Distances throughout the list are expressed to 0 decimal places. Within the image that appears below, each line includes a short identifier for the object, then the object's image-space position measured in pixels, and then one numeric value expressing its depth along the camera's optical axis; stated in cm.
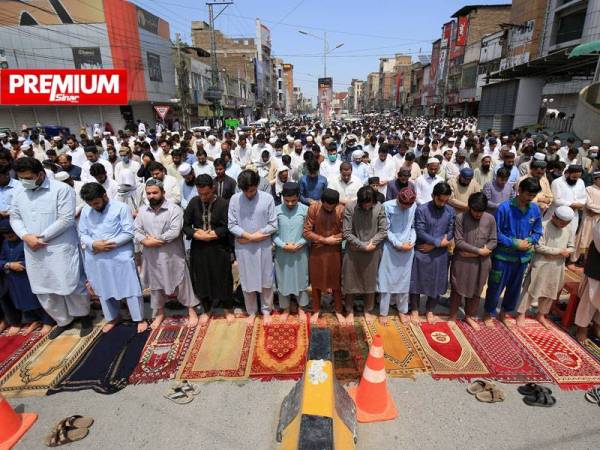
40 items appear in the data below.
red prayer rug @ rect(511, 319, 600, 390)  322
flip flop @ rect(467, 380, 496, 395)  307
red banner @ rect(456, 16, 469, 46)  4459
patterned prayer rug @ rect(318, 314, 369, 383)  335
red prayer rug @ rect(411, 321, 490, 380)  332
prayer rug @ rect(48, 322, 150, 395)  320
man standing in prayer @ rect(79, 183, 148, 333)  353
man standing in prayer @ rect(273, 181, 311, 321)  376
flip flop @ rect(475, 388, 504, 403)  298
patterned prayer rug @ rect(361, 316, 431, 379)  336
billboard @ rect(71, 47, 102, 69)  2278
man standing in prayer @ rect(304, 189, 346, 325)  372
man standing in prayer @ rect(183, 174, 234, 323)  373
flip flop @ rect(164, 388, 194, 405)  300
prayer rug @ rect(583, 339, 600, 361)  357
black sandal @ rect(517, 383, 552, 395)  302
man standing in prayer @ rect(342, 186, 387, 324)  367
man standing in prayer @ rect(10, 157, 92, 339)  349
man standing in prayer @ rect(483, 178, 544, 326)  359
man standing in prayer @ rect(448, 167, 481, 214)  509
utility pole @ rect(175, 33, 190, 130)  2899
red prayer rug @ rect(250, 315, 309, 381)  335
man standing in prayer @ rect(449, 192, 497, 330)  360
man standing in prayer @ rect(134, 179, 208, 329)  364
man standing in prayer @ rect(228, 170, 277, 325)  367
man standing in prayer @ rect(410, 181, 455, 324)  372
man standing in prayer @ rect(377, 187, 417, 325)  375
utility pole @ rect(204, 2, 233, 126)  2305
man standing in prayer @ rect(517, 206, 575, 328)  362
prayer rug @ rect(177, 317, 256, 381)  334
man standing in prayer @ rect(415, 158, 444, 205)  568
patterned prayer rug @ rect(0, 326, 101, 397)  320
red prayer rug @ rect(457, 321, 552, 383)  327
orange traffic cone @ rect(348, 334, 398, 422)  277
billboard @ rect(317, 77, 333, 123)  2267
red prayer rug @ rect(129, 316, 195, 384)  333
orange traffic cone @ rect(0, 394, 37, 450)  262
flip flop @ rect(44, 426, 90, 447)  262
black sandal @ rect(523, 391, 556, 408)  293
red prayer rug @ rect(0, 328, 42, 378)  355
